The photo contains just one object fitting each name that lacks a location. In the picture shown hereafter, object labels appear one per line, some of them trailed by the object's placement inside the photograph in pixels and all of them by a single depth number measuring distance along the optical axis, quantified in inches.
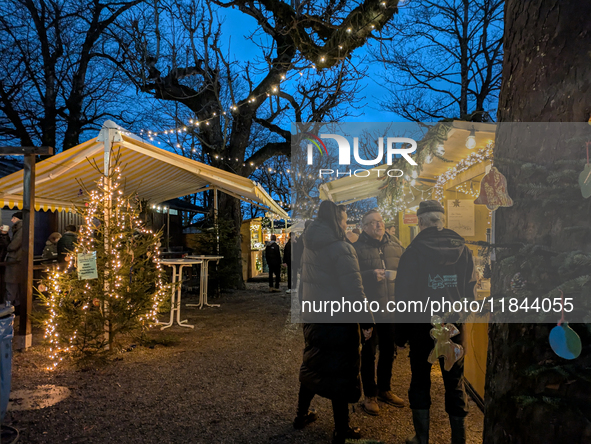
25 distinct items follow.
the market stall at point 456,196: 135.0
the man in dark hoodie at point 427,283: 101.9
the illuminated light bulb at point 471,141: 145.8
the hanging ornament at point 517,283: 61.4
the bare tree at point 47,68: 555.8
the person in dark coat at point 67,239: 294.7
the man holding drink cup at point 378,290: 134.7
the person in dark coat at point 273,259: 440.8
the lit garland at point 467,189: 171.2
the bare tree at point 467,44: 467.6
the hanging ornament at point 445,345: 93.8
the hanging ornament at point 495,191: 65.2
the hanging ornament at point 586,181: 51.8
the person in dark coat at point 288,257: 431.2
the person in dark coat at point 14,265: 269.5
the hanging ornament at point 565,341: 52.1
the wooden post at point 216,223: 404.2
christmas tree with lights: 178.5
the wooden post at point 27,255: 204.7
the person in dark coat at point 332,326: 103.3
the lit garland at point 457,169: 157.9
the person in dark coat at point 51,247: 332.8
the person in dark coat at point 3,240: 325.4
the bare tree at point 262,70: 295.9
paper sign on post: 171.3
